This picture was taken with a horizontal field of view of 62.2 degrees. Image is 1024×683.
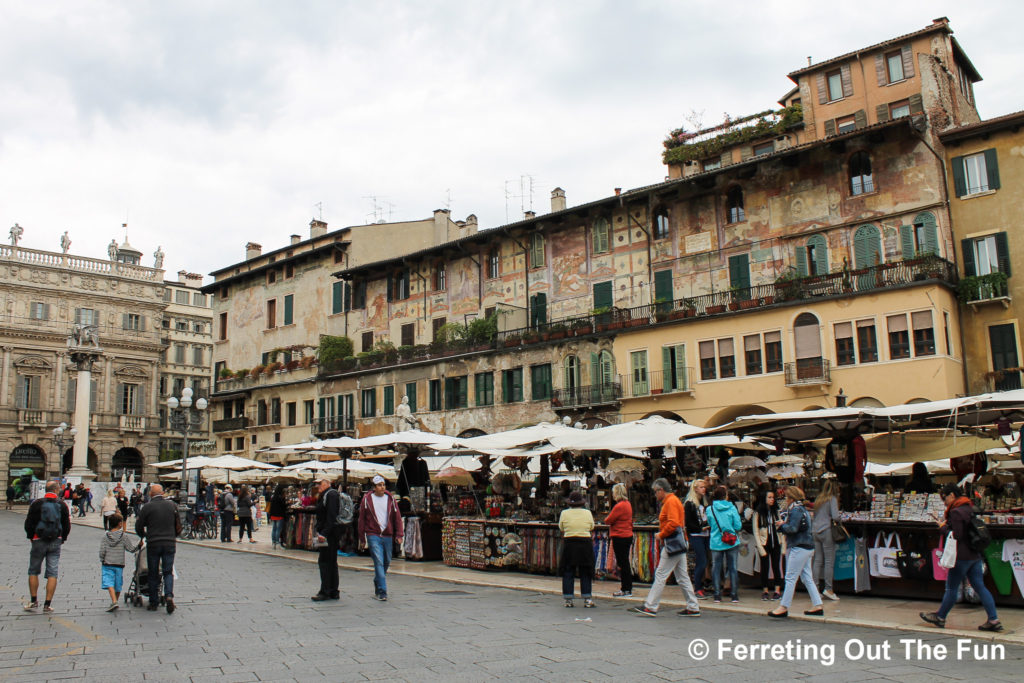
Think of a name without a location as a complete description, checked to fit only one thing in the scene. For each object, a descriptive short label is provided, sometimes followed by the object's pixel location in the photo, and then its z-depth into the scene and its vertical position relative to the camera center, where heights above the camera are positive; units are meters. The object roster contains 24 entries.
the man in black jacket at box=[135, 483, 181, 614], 10.84 -0.72
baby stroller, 11.27 -1.30
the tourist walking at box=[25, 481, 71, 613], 10.79 -0.66
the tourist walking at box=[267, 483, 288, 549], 22.23 -0.92
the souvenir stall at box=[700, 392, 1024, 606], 10.58 -0.55
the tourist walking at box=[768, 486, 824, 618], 10.13 -1.12
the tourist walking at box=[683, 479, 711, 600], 12.05 -0.96
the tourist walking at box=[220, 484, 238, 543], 25.06 -1.03
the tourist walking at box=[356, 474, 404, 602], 11.95 -0.76
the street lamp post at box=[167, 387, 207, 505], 25.83 +2.08
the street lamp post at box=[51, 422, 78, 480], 43.66 +2.62
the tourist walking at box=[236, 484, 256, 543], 25.27 -0.90
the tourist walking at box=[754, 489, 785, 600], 12.06 -1.09
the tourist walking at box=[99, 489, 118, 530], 24.74 -0.59
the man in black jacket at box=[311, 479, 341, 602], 11.80 -1.05
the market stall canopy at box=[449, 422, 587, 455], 16.86 +0.63
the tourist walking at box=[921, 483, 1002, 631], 8.70 -1.15
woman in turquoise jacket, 11.46 -0.93
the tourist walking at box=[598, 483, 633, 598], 11.64 -0.80
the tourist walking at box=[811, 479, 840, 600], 11.16 -0.94
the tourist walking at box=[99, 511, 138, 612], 10.91 -0.94
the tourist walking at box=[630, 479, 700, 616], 10.35 -1.23
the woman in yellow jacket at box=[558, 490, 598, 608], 11.05 -1.07
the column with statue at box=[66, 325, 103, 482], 42.91 +4.61
